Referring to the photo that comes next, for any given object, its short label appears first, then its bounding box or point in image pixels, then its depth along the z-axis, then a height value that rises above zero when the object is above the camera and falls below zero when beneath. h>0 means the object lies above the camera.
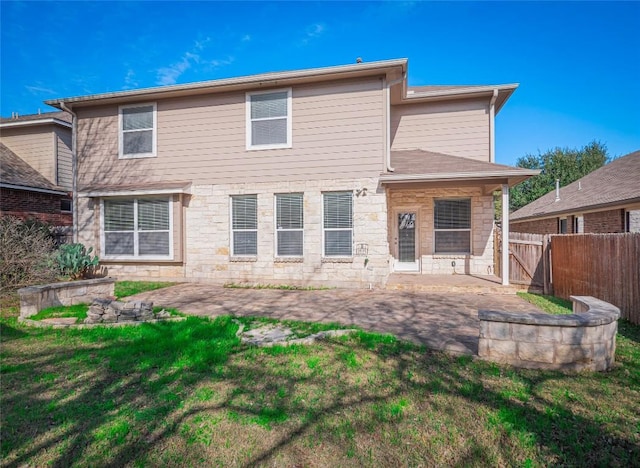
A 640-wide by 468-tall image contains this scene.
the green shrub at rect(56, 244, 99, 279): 9.09 -0.56
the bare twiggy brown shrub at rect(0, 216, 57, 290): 6.81 -0.40
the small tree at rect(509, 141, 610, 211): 33.03 +7.26
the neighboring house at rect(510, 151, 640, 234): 11.66 +1.36
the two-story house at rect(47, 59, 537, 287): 8.95 +1.78
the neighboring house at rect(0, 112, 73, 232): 13.84 +3.67
